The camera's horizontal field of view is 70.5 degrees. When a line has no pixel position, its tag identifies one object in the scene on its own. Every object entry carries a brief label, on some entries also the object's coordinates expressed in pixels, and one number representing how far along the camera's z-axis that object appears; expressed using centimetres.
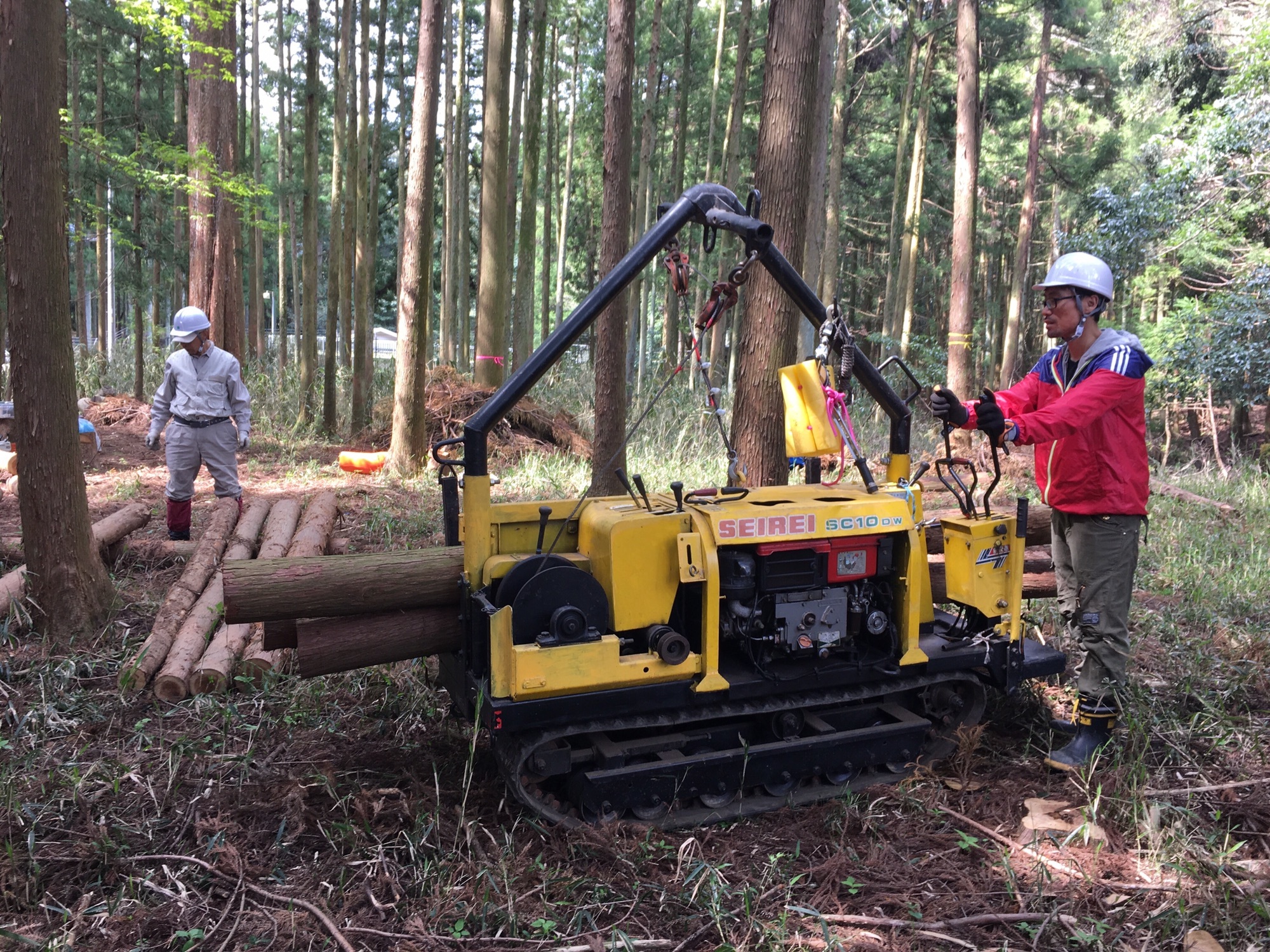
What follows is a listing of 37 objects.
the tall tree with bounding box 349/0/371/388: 1366
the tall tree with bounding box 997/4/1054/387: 2186
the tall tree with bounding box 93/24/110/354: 1567
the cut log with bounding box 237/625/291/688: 517
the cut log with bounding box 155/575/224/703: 491
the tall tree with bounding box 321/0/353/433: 1388
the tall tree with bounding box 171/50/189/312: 1994
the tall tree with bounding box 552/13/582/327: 2545
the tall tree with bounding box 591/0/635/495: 820
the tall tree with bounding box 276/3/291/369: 2045
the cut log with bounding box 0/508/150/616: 562
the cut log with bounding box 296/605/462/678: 400
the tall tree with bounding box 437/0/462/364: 2019
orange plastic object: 1141
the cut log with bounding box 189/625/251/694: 499
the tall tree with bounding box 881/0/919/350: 2181
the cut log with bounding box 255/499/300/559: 670
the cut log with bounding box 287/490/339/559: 665
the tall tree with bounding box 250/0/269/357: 2120
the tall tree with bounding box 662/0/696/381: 2072
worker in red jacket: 448
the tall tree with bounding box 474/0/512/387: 1254
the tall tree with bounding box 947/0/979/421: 1442
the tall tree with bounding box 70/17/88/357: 1339
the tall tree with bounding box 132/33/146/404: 1727
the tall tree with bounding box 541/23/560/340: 2356
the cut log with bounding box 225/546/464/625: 388
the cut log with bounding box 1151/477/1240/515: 1035
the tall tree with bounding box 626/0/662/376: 1656
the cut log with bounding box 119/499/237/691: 500
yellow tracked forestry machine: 385
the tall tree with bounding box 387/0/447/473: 1092
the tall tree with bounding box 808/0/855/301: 1847
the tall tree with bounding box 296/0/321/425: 1478
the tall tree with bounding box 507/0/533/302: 1886
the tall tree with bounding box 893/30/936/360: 2092
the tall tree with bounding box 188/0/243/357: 1351
